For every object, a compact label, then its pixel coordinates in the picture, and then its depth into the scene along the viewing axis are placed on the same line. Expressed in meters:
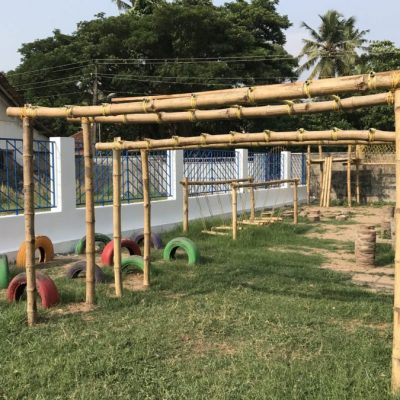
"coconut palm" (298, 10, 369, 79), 31.58
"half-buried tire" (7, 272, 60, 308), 5.02
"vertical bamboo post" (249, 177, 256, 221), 11.12
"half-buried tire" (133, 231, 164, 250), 8.76
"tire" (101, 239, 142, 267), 7.05
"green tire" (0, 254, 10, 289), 5.95
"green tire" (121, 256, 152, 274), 6.32
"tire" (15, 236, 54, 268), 7.49
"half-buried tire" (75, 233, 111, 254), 8.38
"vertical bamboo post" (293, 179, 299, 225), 12.35
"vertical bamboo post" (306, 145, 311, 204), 18.16
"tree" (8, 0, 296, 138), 25.36
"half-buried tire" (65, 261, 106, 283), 6.32
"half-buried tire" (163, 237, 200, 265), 7.19
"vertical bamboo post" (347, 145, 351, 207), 17.24
